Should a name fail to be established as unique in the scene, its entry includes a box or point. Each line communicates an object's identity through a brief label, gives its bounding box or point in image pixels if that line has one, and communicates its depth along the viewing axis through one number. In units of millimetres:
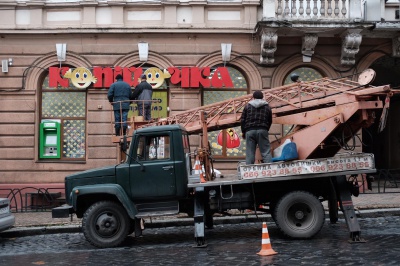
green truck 10320
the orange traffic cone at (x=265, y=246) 9195
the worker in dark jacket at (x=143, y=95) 13977
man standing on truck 10641
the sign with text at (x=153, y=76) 17719
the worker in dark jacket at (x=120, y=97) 13805
